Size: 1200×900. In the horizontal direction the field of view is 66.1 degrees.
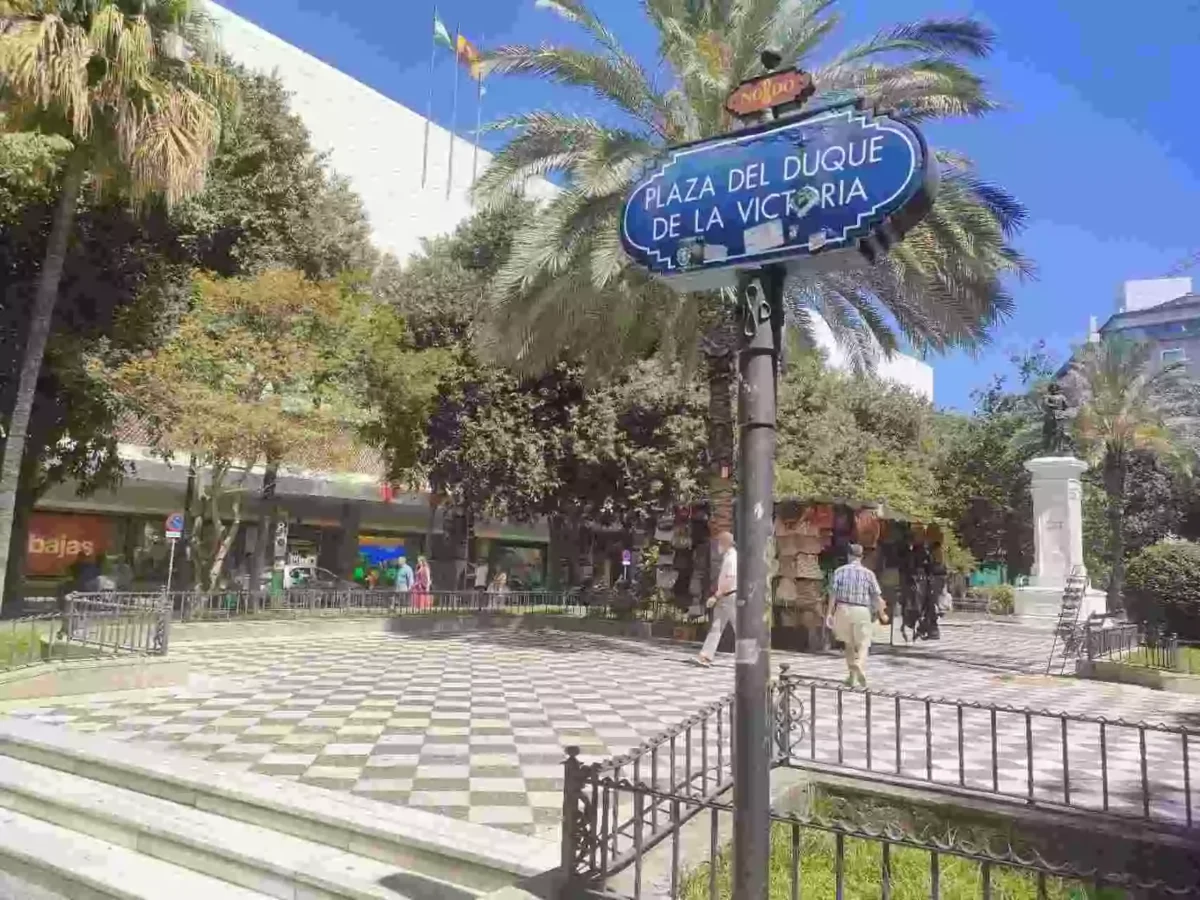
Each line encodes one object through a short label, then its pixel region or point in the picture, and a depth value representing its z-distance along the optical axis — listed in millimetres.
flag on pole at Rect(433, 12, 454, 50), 39312
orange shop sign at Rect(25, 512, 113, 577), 27719
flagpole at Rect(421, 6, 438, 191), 38125
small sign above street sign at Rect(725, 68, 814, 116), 3310
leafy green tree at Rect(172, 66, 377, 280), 19750
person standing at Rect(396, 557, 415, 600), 22025
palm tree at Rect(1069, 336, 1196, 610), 26516
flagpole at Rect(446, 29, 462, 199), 39125
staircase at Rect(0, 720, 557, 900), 4934
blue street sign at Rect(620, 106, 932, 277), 3055
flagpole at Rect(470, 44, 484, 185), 40750
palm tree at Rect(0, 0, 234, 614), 12078
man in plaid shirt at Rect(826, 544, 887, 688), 10602
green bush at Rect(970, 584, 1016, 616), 36812
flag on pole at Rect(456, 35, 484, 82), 39094
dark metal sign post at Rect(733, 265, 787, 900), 3045
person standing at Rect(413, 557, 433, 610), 20562
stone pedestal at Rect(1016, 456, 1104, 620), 23844
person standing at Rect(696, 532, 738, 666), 12672
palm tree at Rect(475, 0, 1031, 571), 13625
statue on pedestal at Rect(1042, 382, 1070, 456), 24844
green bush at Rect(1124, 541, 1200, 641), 15055
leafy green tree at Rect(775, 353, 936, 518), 29812
